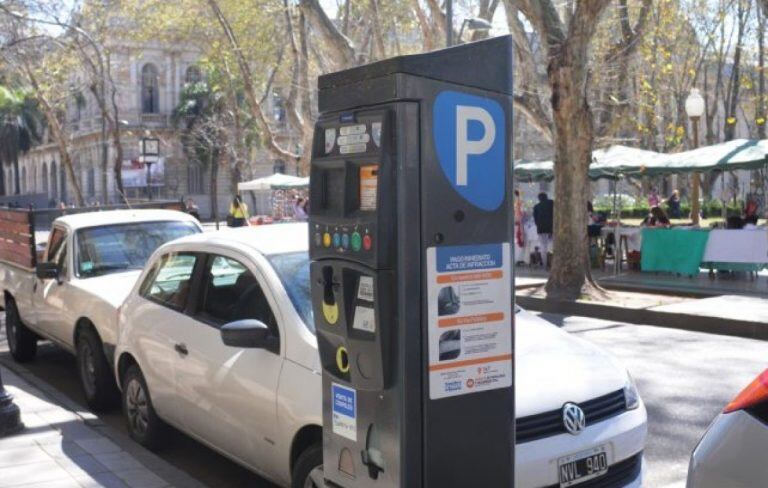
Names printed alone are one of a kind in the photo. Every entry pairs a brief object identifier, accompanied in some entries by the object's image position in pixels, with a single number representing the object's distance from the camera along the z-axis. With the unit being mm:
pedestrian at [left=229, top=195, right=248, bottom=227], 28000
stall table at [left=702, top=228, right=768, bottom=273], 15789
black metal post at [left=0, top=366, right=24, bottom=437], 6098
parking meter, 3158
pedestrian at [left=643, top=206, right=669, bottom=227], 19359
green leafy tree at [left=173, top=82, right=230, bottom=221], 55859
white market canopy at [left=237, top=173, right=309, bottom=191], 38406
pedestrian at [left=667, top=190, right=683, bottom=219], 34938
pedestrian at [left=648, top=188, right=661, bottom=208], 31550
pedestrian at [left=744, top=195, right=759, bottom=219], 17953
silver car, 2570
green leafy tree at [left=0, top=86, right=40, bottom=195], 69688
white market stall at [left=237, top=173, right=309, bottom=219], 38625
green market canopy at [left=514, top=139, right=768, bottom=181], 17188
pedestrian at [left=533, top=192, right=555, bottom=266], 19203
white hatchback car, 4109
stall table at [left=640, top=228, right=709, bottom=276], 16516
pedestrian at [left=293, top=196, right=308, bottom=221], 30172
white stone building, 58875
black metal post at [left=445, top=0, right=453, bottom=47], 17281
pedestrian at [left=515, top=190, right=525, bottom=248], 20422
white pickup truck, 7500
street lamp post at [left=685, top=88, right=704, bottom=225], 20812
